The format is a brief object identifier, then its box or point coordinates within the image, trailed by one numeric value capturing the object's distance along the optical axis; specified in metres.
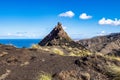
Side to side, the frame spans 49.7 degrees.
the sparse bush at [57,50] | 22.59
